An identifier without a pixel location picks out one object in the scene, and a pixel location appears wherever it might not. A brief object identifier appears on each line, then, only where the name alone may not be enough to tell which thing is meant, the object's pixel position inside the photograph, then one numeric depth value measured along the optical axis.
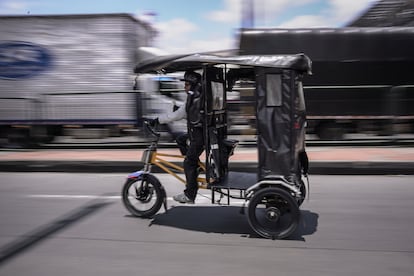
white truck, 13.65
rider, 5.41
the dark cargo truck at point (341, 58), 13.23
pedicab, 4.98
